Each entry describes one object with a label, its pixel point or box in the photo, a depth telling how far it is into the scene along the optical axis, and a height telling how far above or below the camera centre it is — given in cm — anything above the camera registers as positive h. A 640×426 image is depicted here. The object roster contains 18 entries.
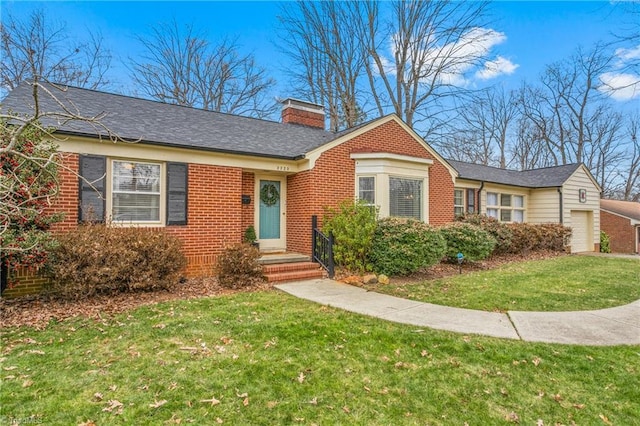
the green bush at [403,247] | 814 -68
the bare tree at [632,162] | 2892 +538
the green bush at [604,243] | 1761 -113
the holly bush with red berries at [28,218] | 516 -2
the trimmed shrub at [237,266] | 712 -102
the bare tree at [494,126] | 2733 +801
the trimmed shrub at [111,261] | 555 -77
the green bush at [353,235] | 827 -37
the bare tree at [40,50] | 1548 +804
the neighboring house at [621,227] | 1964 -28
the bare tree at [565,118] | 2653 +868
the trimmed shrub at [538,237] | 1307 -65
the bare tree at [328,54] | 2083 +1066
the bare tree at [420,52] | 1942 +1023
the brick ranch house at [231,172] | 727 +128
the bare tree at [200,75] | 1981 +917
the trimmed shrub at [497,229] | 1217 -29
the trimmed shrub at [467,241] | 1002 -63
